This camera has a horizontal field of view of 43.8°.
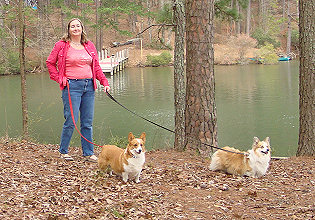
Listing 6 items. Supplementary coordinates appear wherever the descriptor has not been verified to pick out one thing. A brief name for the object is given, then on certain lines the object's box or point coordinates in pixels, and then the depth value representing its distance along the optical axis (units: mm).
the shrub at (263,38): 41094
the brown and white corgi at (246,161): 5113
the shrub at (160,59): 35188
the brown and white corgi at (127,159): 4270
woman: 4844
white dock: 28469
